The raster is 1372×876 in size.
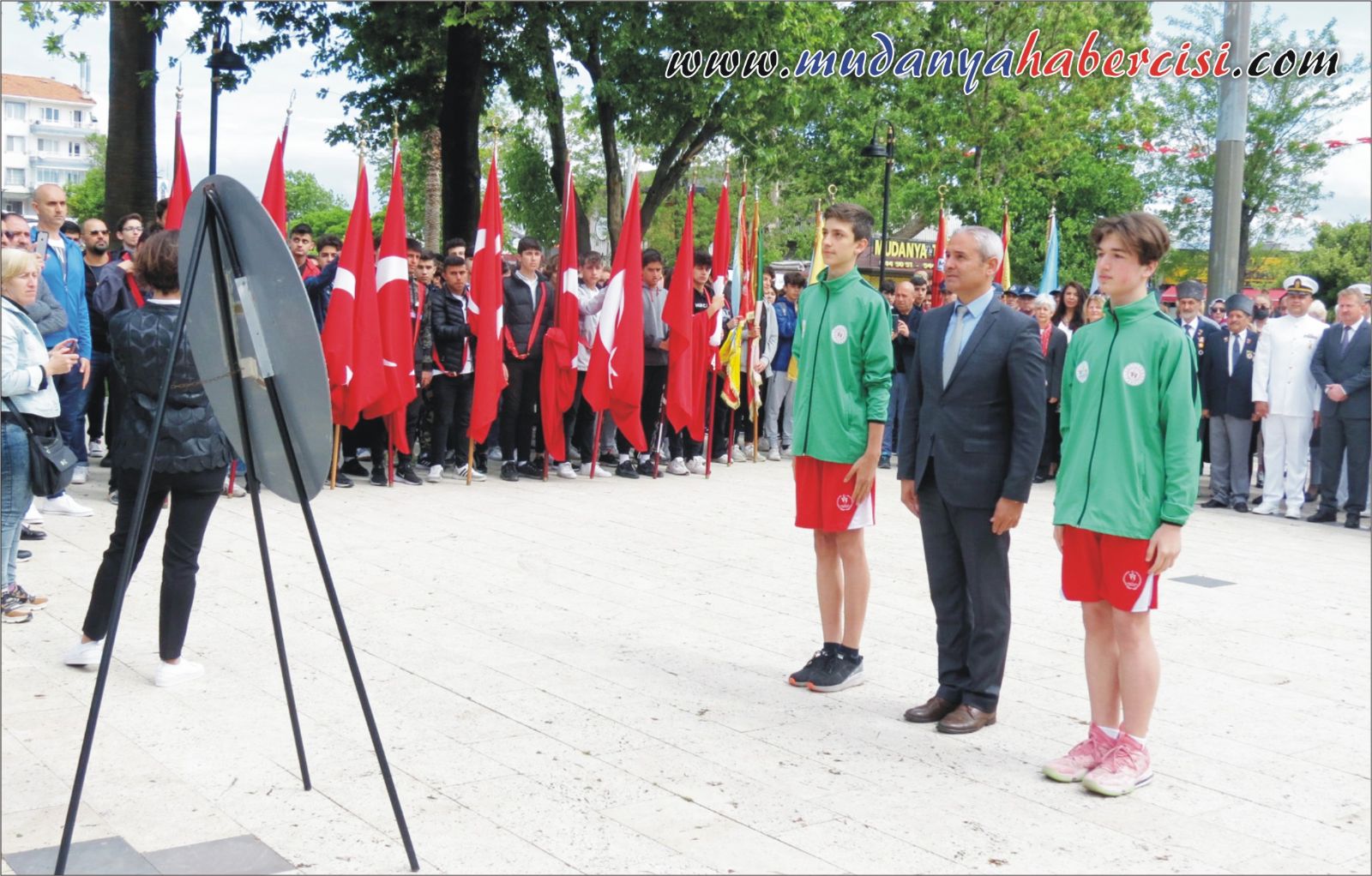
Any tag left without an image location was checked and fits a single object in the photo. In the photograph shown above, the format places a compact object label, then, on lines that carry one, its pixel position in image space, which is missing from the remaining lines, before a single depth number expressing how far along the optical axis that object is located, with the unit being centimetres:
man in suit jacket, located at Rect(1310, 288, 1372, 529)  1227
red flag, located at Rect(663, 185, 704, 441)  1309
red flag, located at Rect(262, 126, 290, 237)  1055
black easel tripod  390
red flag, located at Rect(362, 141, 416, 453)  1156
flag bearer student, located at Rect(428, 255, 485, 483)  1221
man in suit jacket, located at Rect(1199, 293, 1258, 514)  1338
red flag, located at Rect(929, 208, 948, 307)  1568
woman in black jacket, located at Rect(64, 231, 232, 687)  561
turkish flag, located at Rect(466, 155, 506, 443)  1204
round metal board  406
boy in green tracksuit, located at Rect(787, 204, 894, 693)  585
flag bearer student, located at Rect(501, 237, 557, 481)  1280
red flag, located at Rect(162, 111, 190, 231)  1096
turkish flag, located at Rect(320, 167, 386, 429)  1126
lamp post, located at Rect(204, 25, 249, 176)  1816
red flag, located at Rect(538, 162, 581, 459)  1273
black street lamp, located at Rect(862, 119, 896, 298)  2342
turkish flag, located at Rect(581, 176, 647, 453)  1271
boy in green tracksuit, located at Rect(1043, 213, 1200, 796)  464
